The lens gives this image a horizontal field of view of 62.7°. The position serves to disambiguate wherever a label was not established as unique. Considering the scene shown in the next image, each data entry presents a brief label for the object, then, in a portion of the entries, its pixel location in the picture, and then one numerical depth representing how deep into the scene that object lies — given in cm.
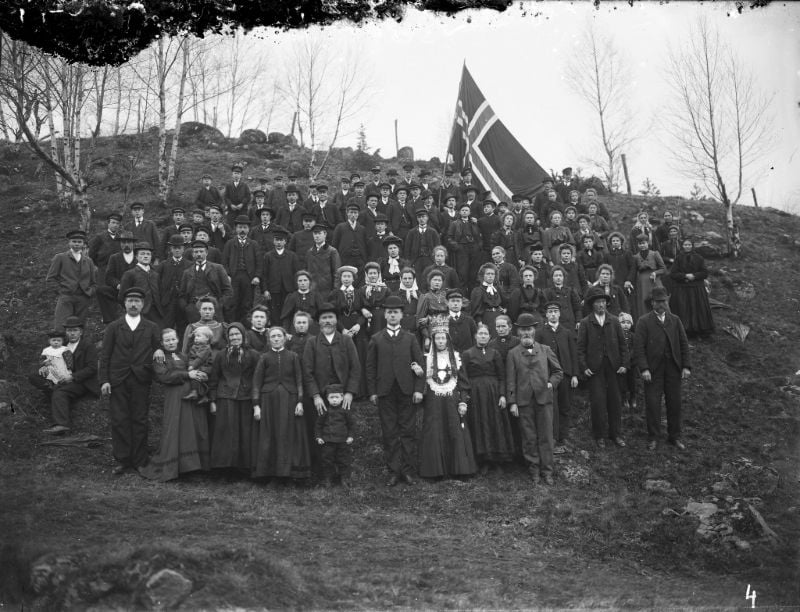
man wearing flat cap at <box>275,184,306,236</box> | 1253
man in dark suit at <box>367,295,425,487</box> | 794
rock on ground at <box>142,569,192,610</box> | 486
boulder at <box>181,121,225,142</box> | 2958
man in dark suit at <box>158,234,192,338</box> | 992
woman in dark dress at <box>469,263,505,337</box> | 977
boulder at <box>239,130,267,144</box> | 2972
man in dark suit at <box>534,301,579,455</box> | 901
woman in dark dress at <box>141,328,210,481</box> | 772
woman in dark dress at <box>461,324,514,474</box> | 813
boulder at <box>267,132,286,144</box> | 3062
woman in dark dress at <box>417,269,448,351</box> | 891
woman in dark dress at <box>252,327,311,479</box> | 767
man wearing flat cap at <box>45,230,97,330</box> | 1021
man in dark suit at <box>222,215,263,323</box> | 1055
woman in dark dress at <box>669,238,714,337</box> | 1214
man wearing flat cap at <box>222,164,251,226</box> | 1384
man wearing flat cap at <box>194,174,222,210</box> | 1409
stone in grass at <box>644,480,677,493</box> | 781
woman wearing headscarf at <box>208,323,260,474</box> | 781
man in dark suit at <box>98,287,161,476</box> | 792
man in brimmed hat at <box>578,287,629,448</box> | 891
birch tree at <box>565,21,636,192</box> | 2582
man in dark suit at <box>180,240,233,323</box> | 966
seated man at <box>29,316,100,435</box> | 885
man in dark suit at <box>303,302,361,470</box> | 782
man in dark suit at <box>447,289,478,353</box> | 898
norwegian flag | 1483
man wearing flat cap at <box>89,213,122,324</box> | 1104
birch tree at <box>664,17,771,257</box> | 1767
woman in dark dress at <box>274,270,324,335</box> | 929
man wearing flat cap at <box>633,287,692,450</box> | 893
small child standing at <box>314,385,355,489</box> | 764
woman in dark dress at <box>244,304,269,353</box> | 829
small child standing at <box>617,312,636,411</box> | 990
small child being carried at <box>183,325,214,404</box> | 786
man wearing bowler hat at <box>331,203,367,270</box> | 1141
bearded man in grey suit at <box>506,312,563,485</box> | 809
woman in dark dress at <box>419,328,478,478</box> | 789
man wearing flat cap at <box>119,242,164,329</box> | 957
